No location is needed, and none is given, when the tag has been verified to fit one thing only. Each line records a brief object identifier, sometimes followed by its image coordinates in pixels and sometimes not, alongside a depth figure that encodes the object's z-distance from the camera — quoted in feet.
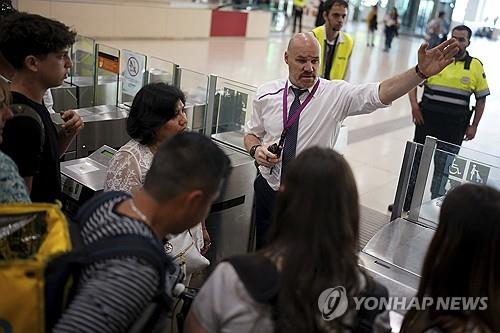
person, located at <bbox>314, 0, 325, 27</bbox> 18.47
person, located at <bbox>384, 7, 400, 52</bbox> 53.57
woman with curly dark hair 6.81
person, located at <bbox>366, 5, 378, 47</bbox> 54.85
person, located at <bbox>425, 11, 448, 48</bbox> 24.53
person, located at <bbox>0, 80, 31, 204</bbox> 4.83
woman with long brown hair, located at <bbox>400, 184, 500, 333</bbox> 4.02
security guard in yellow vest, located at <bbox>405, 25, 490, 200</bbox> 13.39
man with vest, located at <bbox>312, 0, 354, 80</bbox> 14.39
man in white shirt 8.36
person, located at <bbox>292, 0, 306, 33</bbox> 55.40
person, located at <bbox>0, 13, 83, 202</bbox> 6.24
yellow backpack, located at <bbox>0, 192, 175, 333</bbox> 3.67
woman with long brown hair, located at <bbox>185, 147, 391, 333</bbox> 3.80
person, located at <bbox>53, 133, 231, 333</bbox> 3.65
